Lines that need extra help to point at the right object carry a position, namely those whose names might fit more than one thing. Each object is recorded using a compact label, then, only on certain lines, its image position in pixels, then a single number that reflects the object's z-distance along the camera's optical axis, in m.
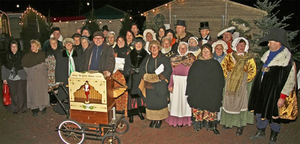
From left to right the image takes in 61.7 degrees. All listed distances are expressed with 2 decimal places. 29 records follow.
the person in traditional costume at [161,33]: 7.69
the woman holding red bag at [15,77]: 6.83
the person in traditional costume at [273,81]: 4.90
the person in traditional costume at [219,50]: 5.84
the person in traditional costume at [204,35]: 6.85
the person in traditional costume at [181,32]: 7.16
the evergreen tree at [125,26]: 16.67
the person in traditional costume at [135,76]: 6.25
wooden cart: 4.77
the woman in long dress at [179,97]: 5.99
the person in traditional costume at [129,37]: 7.12
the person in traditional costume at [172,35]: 6.92
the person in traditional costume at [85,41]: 6.34
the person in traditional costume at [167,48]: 6.14
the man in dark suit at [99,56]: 5.42
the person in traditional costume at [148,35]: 7.48
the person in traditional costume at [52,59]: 6.81
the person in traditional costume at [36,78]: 6.80
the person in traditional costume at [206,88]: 5.50
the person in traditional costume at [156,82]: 5.76
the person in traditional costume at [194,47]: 6.14
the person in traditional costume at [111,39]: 7.03
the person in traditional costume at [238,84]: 5.50
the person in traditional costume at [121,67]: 6.50
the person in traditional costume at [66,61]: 6.64
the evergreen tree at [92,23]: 17.03
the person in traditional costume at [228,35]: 6.56
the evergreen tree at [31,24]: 20.93
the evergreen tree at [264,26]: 7.93
